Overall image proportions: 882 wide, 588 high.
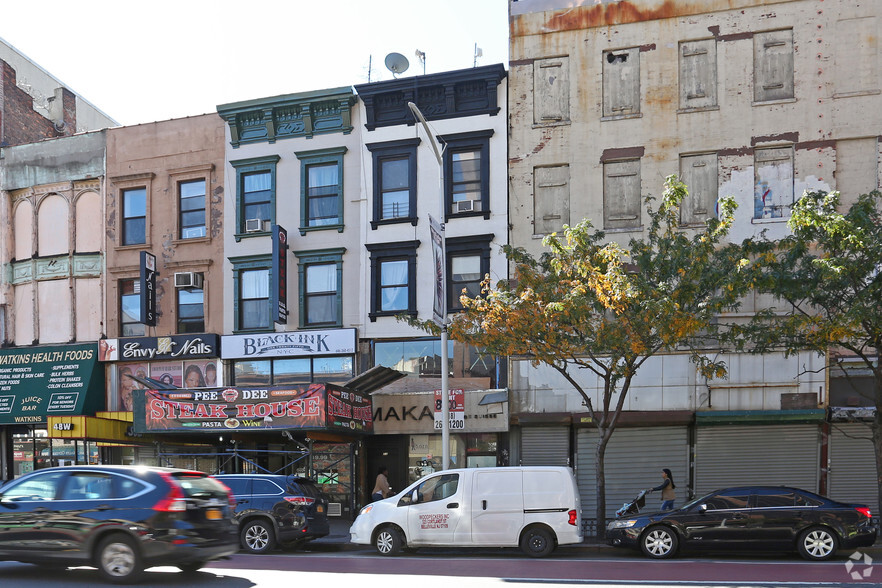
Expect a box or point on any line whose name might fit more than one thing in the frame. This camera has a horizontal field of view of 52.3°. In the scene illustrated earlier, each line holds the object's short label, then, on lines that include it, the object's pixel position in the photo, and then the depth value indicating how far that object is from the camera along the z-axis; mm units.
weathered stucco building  22453
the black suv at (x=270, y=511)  17219
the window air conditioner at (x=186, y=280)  26386
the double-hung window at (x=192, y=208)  27266
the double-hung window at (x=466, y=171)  24906
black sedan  15305
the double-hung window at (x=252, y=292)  26219
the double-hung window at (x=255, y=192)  26516
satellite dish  26375
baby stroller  19344
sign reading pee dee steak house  21484
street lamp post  18906
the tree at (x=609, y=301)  17281
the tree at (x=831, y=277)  17031
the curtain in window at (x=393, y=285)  25266
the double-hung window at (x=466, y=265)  24609
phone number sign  23281
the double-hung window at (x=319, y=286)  25734
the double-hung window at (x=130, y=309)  27484
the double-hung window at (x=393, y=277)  25094
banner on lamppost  19984
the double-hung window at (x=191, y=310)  26922
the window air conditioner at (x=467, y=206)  24875
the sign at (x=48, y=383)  26703
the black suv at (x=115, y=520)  11344
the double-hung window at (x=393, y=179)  25500
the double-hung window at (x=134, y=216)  27797
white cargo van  16031
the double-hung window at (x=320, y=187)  26016
